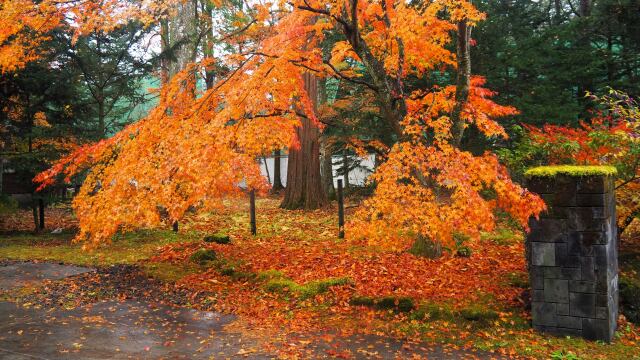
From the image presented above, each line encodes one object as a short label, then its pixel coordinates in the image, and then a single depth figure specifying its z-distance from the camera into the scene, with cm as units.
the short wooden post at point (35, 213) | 1252
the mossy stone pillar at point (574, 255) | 534
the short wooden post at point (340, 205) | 1076
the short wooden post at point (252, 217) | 1177
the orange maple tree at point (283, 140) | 631
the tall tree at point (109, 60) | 1404
